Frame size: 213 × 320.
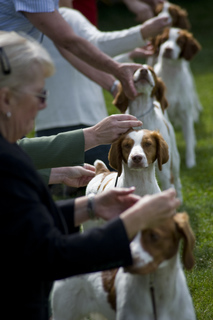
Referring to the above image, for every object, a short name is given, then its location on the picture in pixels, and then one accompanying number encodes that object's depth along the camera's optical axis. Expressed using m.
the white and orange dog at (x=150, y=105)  5.26
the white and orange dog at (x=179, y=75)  7.59
